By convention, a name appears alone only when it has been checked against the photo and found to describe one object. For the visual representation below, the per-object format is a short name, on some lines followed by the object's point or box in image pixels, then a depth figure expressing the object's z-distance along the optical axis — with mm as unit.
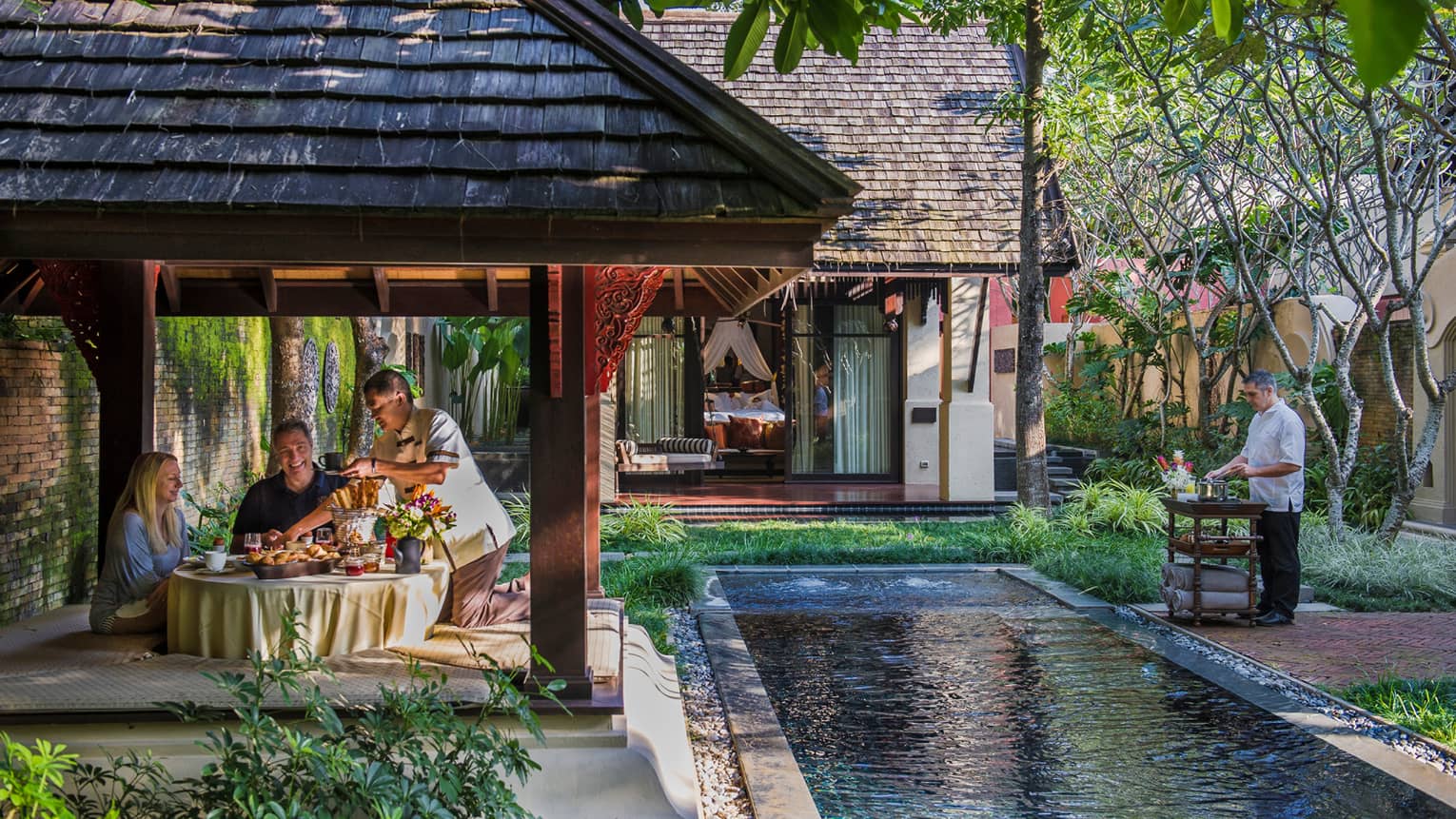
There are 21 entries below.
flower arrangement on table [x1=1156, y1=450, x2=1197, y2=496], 9445
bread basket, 6062
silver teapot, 9039
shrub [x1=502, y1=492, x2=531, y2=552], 13523
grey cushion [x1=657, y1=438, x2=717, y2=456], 18578
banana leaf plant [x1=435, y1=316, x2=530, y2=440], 18250
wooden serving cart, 8914
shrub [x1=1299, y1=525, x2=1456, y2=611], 10125
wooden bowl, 5754
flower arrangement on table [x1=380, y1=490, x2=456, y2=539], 6051
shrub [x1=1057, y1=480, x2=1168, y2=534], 13883
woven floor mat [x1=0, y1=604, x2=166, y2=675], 5777
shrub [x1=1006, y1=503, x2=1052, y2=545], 13117
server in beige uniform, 6215
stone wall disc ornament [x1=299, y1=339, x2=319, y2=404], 10656
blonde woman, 6207
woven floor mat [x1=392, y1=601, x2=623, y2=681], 5766
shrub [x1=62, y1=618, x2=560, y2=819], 3967
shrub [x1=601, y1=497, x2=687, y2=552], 13352
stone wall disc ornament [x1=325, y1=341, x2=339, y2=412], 15547
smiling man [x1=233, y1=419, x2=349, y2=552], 6684
